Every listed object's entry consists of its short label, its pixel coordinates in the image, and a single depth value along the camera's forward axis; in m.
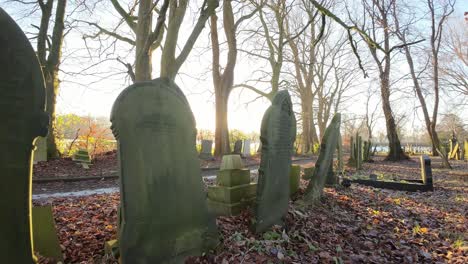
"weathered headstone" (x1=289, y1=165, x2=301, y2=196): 6.18
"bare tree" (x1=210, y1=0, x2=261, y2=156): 17.05
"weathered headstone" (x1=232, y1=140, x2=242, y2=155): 17.93
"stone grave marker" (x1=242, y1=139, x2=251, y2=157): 23.25
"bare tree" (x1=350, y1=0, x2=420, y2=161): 16.98
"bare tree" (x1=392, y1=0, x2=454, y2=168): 16.11
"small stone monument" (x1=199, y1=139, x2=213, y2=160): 17.29
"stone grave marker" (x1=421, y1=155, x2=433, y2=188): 8.65
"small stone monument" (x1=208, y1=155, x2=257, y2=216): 4.57
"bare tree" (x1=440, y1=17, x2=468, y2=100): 30.23
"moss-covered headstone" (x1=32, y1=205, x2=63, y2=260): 3.00
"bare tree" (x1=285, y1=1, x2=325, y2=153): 27.82
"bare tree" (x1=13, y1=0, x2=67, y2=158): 12.38
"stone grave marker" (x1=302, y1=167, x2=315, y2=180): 8.88
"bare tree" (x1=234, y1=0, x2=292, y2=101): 18.10
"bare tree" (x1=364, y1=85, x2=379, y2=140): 39.35
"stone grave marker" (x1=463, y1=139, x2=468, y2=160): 20.50
